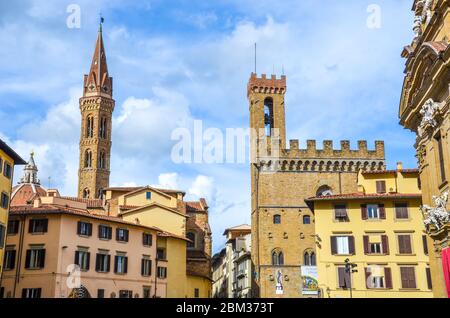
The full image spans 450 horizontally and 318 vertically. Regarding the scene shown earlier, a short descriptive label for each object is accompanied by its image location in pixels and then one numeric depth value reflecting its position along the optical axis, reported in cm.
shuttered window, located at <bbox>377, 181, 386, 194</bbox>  5069
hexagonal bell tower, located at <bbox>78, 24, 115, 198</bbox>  9908
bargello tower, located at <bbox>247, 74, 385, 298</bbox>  5938
